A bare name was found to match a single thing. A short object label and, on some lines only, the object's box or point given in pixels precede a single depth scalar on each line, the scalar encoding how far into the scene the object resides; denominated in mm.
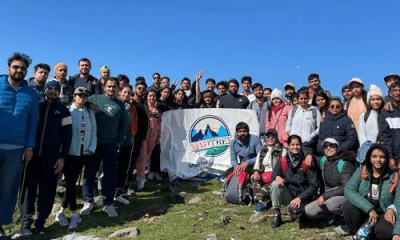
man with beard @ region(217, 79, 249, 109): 11836
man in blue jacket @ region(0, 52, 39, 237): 6383
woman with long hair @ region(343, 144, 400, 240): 5805
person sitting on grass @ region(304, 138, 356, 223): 6562
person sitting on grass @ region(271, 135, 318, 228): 7002
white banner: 11461
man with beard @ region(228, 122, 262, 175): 9172
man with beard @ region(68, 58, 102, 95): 9625
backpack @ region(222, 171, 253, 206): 8539
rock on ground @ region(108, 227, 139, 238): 6754
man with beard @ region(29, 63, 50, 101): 7652
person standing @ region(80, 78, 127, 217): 8062
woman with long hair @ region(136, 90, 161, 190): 10236
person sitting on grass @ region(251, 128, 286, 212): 8070
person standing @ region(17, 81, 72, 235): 7102
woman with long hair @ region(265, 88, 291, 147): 9719
